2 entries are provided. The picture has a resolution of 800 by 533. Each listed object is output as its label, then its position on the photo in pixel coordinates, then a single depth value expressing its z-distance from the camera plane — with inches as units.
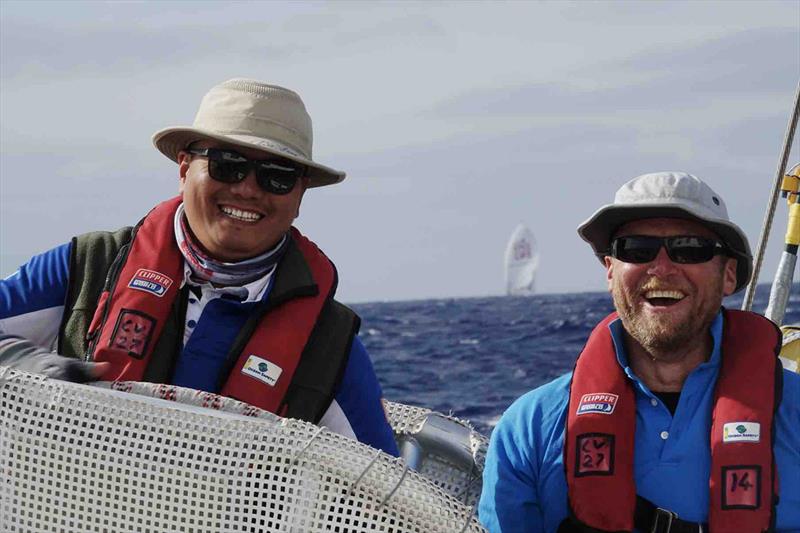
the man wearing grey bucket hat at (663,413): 138.2
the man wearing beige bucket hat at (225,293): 144.6
